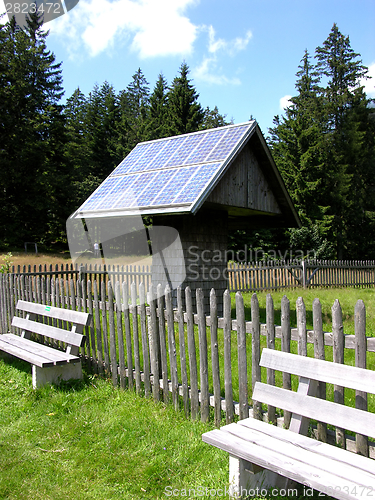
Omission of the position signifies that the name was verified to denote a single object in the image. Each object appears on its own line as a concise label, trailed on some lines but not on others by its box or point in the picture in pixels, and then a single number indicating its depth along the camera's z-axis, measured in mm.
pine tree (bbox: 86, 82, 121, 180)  43000
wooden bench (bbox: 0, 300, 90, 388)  5016
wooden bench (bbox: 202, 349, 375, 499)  2264
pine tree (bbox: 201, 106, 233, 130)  50097
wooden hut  7232
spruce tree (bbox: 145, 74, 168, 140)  38288
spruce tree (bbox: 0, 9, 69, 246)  36750
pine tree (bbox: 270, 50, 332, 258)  31281
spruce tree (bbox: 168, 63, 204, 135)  36688
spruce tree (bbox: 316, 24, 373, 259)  34656
